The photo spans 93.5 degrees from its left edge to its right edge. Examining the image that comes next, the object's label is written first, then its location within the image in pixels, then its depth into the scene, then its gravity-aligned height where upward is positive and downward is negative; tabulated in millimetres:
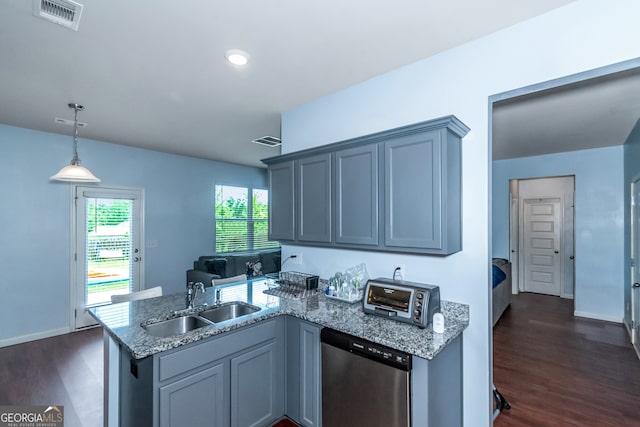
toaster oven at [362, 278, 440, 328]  1840 -551
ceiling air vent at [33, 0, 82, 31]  1660 +1166
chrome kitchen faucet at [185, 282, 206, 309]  2322 -616
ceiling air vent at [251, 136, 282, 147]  4480 +1146
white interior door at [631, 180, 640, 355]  3564 -596
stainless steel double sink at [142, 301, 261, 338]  2066 -767
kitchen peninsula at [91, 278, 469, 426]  1604 -898
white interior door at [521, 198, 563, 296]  6239 -623
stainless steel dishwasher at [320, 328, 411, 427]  1593 -966
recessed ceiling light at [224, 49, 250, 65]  2131 +1160
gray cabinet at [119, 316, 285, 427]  1622 -1015
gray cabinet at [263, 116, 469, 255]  1871 +179
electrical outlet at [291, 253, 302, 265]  3113 -448
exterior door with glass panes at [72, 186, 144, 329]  4324 -463
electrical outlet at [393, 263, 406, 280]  2271 -433
